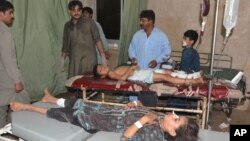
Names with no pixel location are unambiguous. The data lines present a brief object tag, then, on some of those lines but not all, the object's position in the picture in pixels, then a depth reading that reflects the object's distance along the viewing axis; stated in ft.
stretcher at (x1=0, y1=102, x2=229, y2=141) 9.11
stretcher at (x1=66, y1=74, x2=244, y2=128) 11.73
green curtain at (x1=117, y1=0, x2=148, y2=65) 17.90
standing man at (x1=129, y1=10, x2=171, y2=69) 14.53
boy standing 13.65
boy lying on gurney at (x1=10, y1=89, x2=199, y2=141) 8.44
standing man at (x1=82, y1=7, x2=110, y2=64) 17.04
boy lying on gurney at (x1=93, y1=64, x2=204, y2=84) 13.28
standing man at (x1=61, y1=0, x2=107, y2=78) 15.64
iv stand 9.34
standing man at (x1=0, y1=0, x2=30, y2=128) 11.18
